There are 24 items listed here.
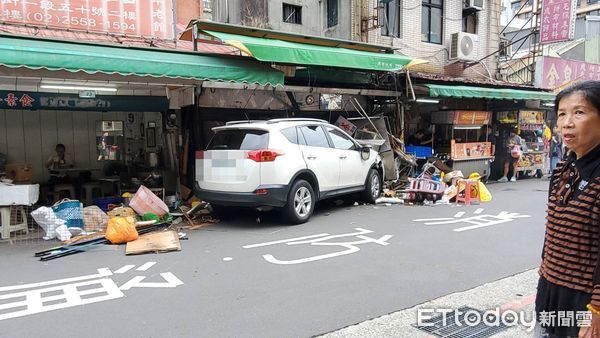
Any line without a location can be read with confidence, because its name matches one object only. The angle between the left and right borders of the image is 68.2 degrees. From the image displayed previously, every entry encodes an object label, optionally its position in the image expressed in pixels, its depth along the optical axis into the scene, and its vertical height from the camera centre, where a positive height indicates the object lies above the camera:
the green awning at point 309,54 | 8.36 +1.66
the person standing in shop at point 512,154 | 14.63 -0.79
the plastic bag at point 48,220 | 7.18 -1.38
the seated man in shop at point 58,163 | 10.02 -0.64
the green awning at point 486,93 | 12.30 +1.15
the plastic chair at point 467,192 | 10.43 -1.43
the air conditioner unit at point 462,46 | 15.80 +3.06
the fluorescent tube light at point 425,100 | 12.74 +0.92
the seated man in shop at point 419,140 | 14.09 -0.27
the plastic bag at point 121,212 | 7.79 -1.38
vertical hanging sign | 14.94 +3.79
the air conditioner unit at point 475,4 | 16.50 +4.73
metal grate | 3.62 -1.65
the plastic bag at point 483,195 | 10.71 -1.55
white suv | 7.51 -0.60
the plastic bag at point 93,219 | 7.57 -1.45
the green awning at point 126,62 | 6.44 +1.18
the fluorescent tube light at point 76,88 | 8.49 +0.94
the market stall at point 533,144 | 15.45 -0.49
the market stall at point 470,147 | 13.54 -0.49
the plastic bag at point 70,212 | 7.42 -1.30
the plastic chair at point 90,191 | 9.99 -1.28
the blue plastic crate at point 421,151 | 13.23 -0.58
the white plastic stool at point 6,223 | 7.19 -1.42
